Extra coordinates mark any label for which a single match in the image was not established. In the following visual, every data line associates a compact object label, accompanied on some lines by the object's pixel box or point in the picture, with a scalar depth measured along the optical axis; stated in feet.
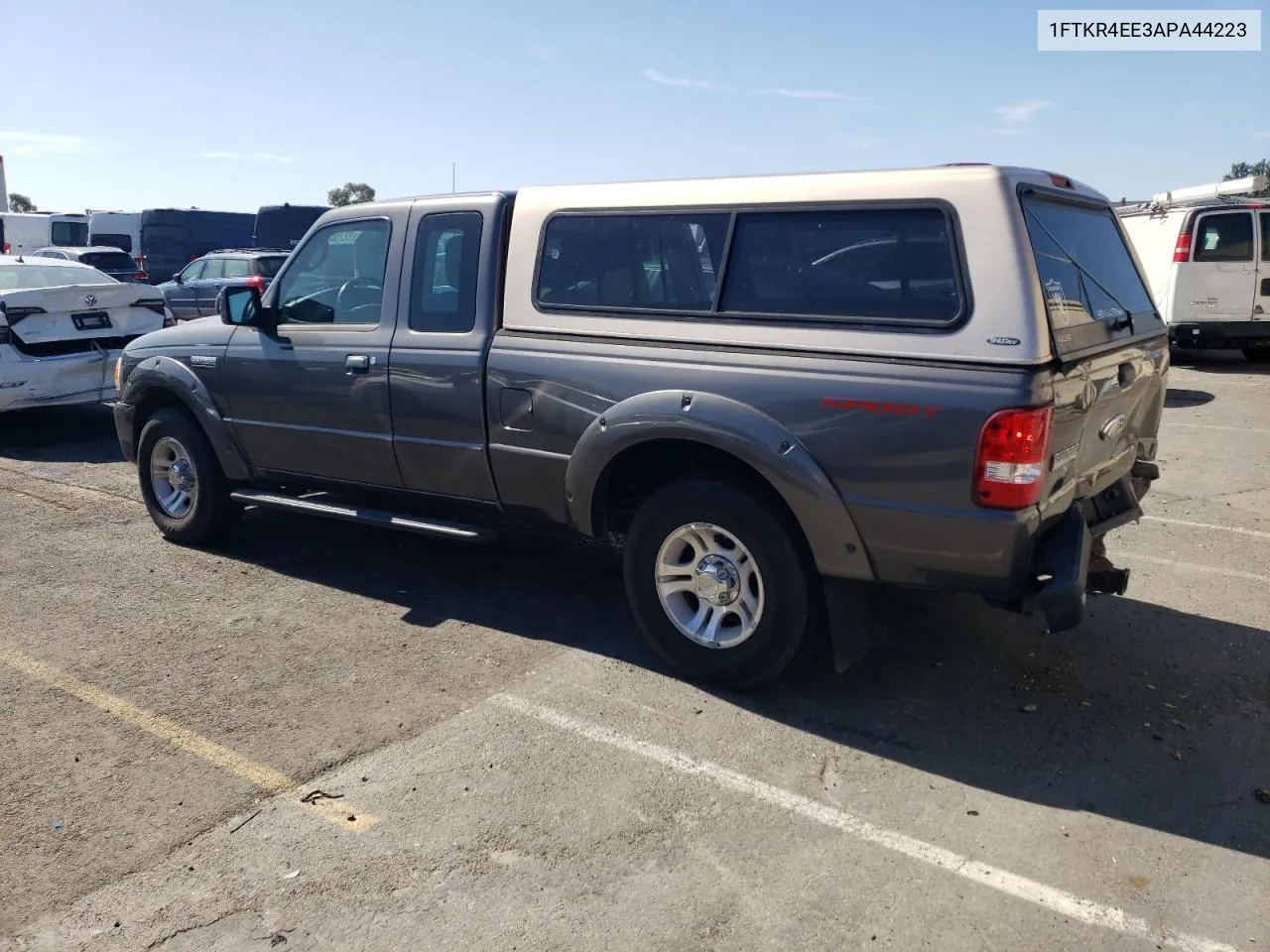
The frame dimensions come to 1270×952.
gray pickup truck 12.07
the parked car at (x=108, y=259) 63.82
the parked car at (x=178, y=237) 80.07
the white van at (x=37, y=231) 87.45
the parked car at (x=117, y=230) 83.18
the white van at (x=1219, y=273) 46.06
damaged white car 30.22
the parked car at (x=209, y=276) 56.03
